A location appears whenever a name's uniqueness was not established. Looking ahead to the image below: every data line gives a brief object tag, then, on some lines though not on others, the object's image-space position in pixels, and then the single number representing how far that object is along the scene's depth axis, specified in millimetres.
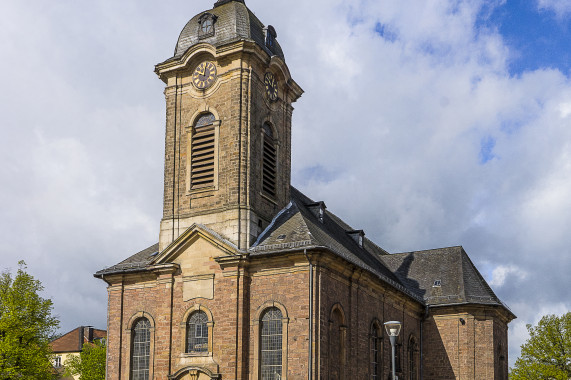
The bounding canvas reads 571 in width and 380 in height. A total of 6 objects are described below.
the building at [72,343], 72688
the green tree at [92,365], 56500
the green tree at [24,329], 37406
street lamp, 21919
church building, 27984
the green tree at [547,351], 41719
